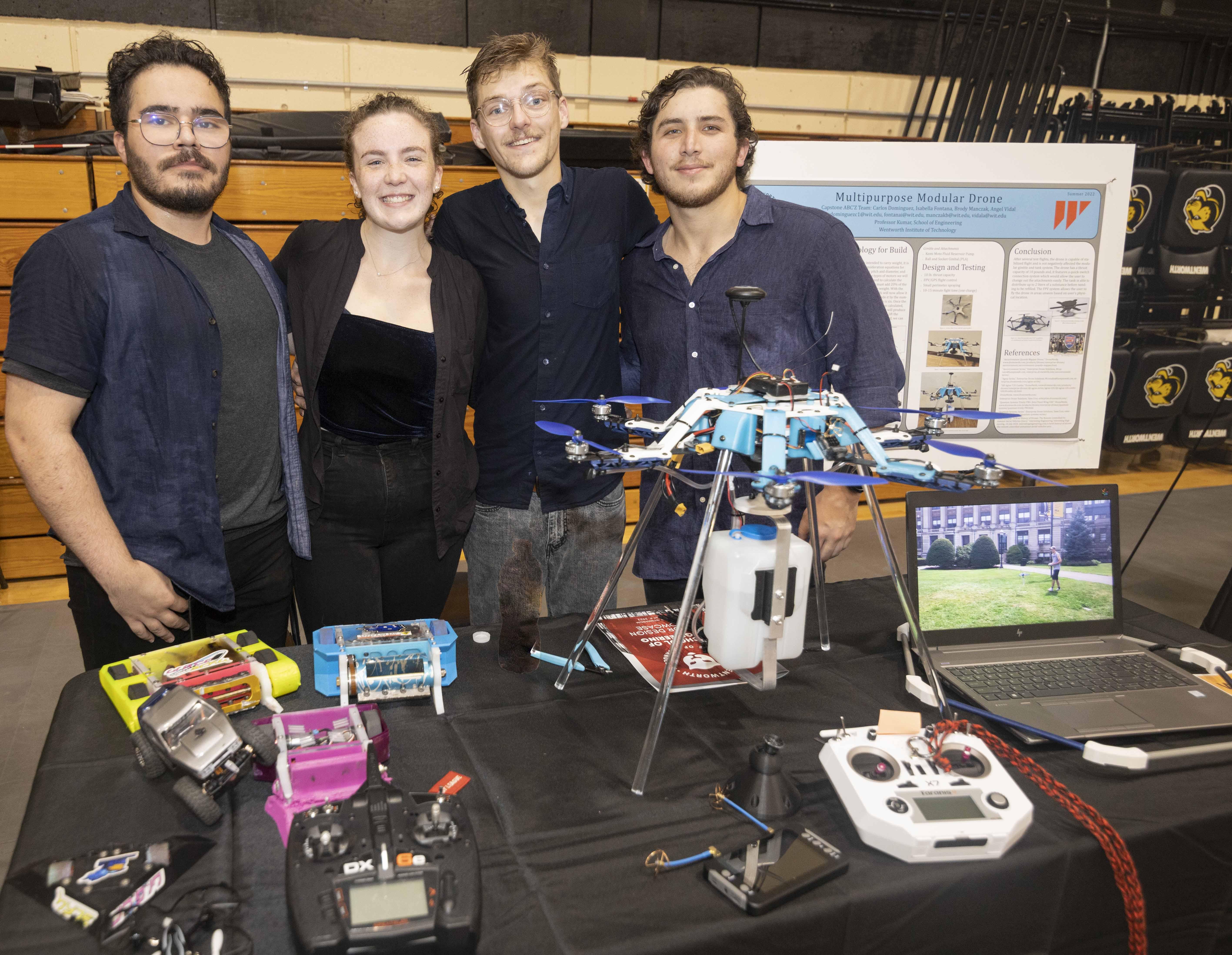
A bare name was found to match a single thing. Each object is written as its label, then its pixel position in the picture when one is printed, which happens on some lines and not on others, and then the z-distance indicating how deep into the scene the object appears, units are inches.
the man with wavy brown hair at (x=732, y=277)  75.9
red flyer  59.2
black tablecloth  39.0
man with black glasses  64.7
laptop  59.7
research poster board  141.3
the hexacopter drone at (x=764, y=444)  47.3
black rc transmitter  34.8
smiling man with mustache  82.7
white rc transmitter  42.4
